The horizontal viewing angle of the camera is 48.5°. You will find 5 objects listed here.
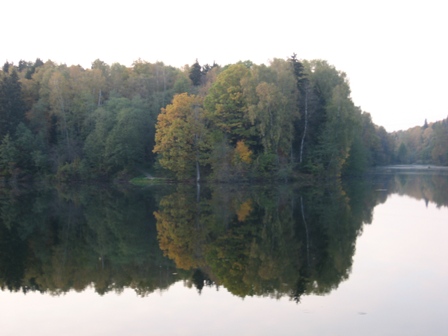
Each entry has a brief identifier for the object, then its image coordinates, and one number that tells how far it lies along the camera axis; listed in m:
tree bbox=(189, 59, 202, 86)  80.50
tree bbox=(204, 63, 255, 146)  57.97
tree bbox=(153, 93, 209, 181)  56.81
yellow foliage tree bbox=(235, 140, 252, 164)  56.28
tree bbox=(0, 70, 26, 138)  63.72
